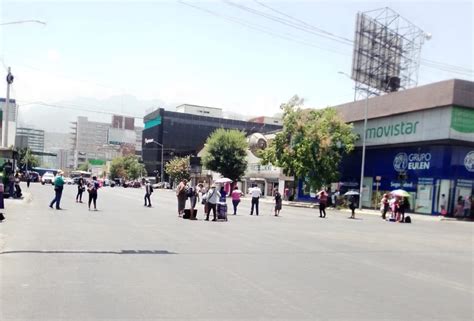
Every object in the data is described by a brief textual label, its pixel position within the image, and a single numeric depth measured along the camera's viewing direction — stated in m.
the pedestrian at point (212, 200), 21.44
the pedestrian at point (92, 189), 23.64
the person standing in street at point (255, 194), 27.30
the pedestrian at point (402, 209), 29.45
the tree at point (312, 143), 44.84
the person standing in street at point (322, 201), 29.55
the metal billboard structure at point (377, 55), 48.78
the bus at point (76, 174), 96.91
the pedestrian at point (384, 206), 31.09
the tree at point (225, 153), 66.12
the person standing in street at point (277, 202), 27.78
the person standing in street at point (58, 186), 22.28
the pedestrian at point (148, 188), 29.04
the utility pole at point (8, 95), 30.36
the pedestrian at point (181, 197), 22.88
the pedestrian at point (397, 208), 29.48
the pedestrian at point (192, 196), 21.59
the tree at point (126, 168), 126.56
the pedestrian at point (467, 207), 37.16
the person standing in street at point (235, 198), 26.83
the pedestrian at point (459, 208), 36.62
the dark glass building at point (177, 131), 130.50
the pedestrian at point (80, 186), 28.09
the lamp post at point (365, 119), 41.88
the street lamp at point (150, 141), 129.59
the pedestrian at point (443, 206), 37.09
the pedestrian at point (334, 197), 46.72
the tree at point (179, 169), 89.56
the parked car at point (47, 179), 72.11
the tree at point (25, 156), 88.94
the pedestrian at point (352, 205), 29.66
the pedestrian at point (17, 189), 28.61
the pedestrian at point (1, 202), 16.17
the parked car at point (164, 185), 102.60
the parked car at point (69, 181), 85.36
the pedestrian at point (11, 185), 26.67
